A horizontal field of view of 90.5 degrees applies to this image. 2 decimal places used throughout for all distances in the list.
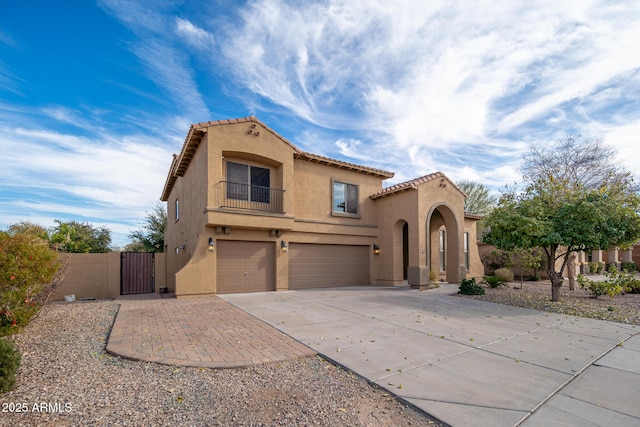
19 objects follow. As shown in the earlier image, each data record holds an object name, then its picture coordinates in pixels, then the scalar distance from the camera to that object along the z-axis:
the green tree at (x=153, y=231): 26.69
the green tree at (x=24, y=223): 20.03
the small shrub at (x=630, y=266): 24.02
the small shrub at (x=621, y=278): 11.30
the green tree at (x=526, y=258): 14.77
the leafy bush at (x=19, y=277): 5.77
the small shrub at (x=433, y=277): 15.96
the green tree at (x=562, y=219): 9.34
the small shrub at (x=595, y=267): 24.42
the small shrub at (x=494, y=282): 13.90
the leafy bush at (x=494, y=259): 18.91
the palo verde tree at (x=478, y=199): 30.39
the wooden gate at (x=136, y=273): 12.79
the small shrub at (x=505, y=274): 17.69
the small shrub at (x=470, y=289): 11.76
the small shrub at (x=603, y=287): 10.78
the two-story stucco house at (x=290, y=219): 11.48
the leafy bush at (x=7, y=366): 3.38
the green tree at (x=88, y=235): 18.10
